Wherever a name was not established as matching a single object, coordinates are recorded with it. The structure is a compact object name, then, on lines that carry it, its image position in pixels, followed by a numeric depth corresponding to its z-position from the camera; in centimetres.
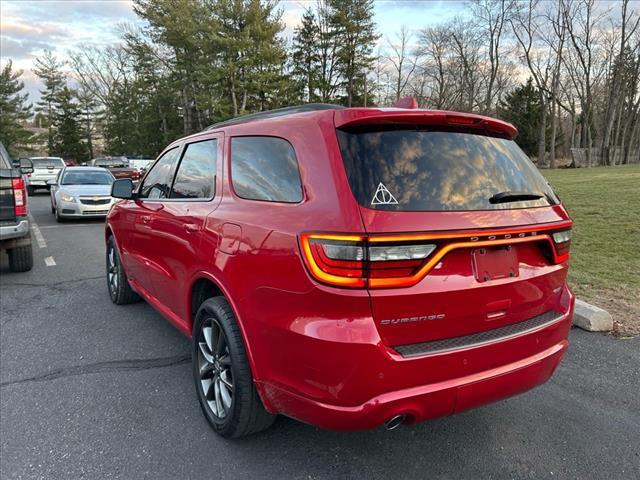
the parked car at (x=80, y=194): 1225
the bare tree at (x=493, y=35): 4056
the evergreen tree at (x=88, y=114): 5819
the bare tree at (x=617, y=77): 3641
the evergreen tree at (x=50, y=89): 5794
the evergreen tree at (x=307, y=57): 4209
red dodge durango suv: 190
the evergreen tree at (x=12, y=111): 5069
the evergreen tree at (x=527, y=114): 4778
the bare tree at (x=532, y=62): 3984
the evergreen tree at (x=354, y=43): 4059
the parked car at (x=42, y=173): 2245
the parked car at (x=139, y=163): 3357
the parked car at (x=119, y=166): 2136
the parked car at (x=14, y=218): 592
